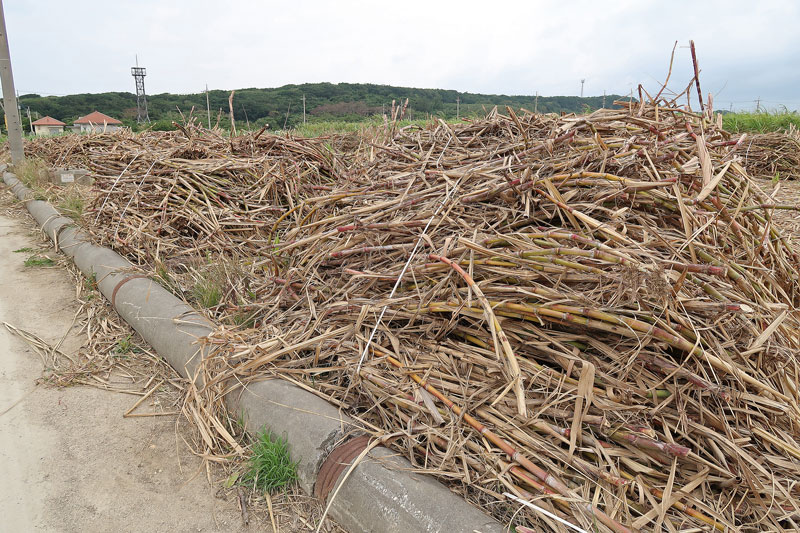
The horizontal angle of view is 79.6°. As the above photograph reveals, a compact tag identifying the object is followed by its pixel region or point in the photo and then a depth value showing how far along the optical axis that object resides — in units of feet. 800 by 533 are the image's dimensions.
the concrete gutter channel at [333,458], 4.96
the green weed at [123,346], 10.15
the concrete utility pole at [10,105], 30.86
